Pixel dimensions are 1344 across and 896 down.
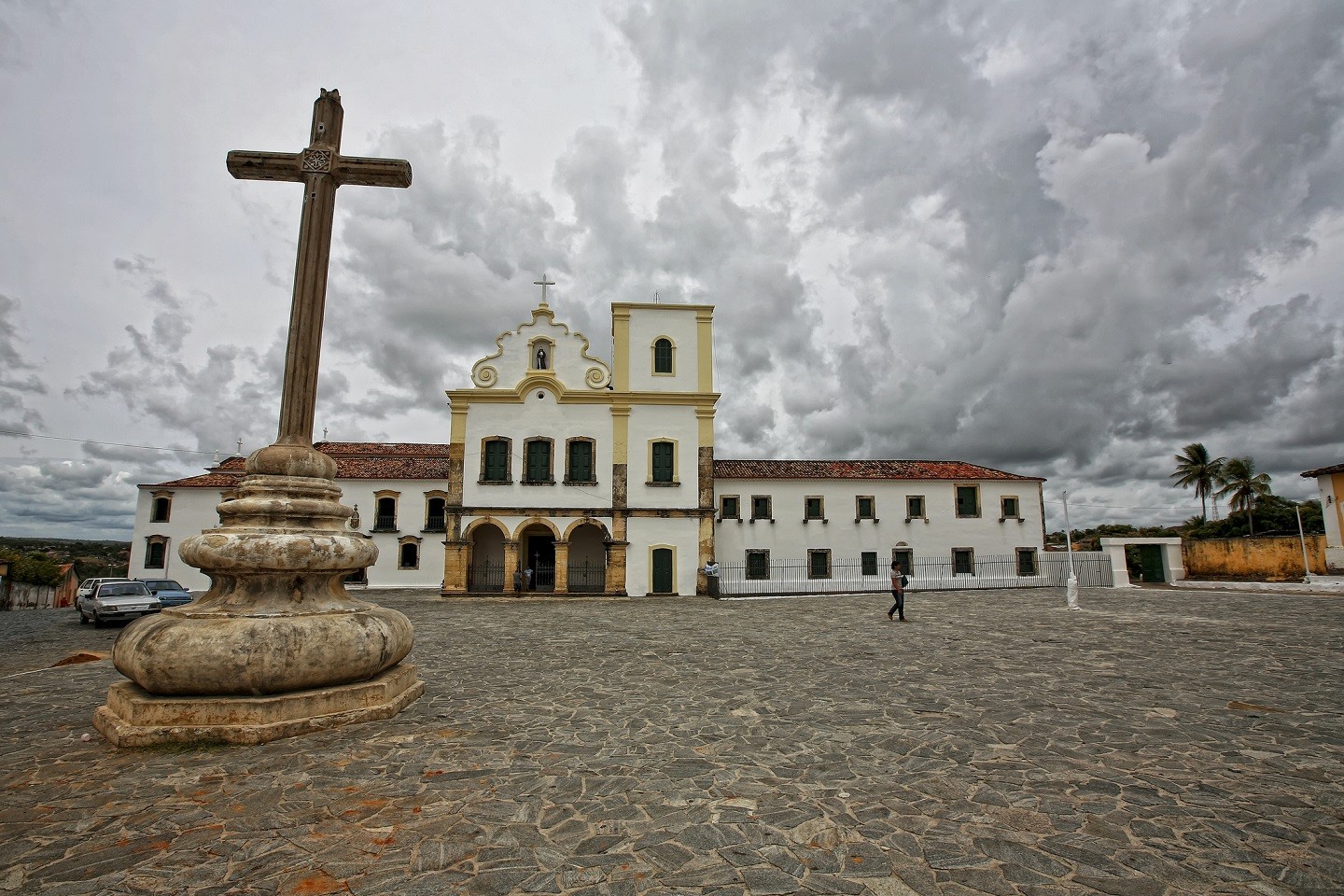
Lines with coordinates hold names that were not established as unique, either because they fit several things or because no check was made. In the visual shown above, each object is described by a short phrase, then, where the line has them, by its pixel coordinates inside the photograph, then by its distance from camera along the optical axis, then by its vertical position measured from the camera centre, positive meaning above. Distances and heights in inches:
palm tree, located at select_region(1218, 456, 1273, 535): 1796.3 +203.1
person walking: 541.8 -23.2
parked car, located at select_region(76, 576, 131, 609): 713.6 -30.3
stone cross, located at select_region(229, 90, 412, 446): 233.5 +131.9
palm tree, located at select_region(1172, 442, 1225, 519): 1886.1 +252.6
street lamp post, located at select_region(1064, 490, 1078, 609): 650.2 -34.5
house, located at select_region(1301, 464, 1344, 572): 890.1 +72.3
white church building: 928.9 +95.0
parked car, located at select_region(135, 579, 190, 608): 679.7 -33.5
